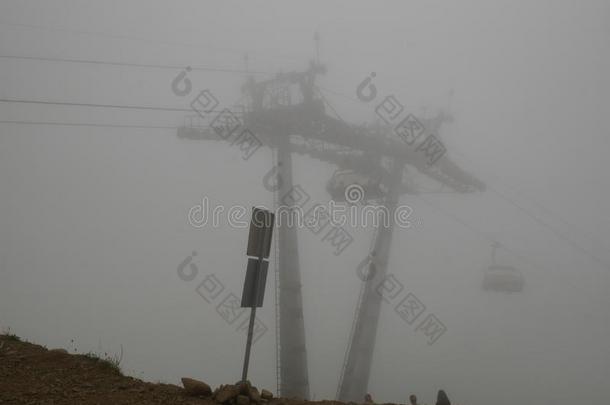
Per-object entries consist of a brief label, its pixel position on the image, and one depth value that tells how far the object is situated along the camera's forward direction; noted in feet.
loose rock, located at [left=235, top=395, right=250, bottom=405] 19.03
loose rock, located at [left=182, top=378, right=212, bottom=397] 19.53
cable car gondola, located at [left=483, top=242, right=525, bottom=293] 89.76
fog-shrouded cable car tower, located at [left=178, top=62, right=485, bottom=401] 66.74
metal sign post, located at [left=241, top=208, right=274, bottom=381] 20.51
